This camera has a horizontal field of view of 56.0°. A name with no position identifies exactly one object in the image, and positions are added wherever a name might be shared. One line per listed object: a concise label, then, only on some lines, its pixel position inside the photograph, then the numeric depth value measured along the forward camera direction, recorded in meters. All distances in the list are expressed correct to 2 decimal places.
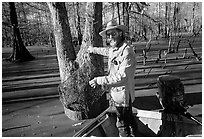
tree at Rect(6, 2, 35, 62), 15.80
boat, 3.27
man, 2.68
